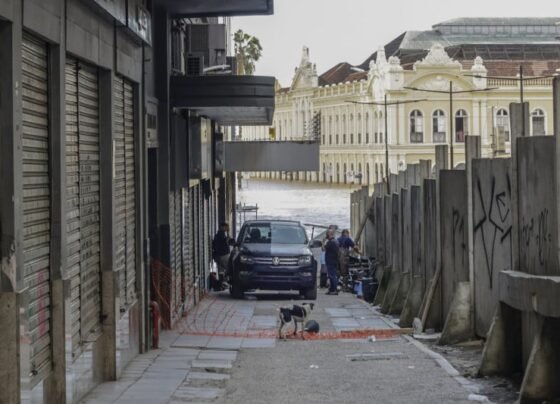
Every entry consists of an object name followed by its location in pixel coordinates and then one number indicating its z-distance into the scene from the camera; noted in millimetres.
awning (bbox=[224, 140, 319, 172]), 38156
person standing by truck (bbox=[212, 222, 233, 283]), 31734
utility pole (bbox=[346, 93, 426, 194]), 31834
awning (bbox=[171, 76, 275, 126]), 22906
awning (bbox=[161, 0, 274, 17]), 22688
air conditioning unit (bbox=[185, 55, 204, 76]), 26884
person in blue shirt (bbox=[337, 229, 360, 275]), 32656
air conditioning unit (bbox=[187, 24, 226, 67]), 26656
